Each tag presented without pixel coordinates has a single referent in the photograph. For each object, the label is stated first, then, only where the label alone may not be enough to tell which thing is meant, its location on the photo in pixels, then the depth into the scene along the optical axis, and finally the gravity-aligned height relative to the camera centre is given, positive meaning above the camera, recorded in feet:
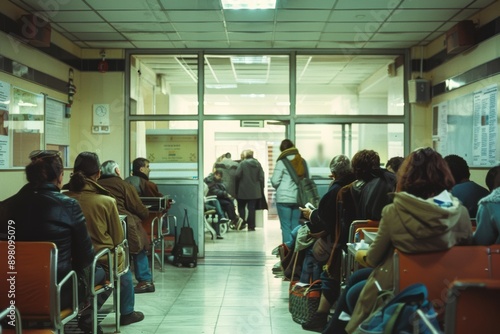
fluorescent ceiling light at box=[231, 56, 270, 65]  24.02 +4.06
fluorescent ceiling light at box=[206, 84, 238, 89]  25.20 +3.07
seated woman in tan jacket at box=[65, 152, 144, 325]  11.92 -1.14
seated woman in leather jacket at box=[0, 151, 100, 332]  9.28 -1.06
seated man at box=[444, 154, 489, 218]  12.92 -0.93
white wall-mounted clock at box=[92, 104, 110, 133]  23.26 +1.48
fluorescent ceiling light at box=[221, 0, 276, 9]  16.84 +4.56
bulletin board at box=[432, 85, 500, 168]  16.76 +0.89
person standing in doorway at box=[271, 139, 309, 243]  21.30 -1.25
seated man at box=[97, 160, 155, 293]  15.64 -1.53
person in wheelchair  32.86 -2.42
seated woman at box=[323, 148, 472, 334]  7.63 -0.96
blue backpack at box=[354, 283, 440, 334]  6.79 -1.99
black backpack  21.49 -3.78
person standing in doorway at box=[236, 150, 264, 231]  32.22 -1.61
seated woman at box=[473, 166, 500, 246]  9.38 -1.16
